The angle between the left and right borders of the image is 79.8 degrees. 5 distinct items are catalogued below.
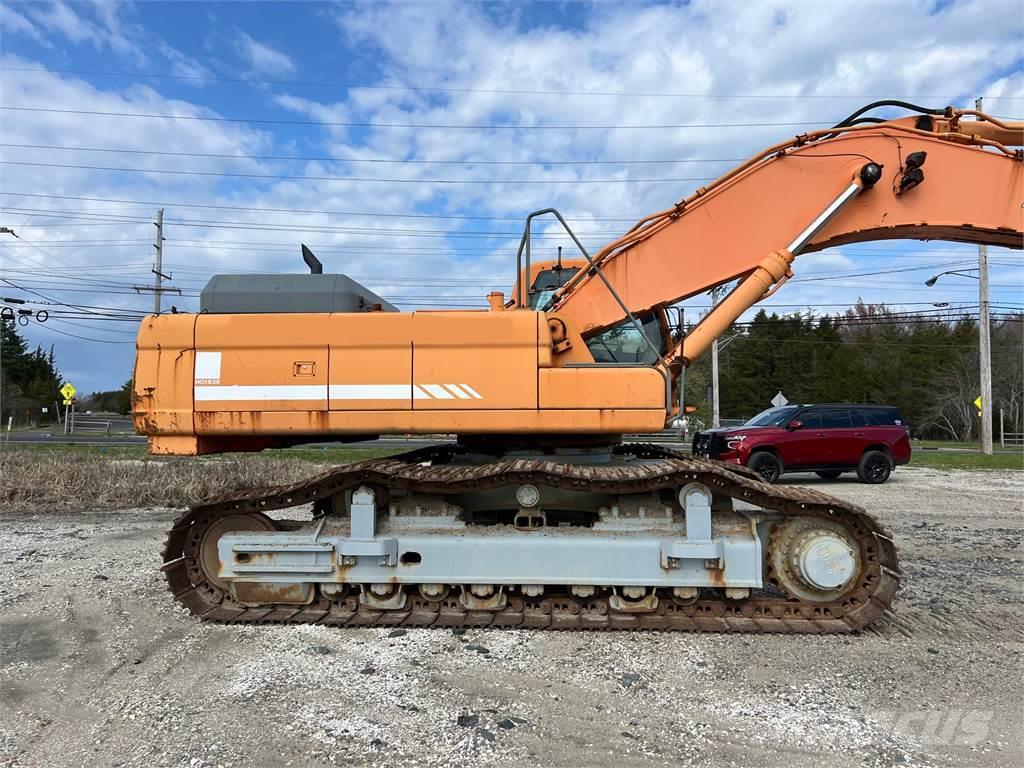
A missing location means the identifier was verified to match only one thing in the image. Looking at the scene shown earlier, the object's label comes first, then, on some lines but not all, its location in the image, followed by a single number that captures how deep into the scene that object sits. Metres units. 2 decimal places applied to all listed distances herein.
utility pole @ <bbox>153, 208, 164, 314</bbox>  34.74
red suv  13.16
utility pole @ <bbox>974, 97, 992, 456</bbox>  23.59
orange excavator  4.29
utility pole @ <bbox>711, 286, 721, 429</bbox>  23.13
